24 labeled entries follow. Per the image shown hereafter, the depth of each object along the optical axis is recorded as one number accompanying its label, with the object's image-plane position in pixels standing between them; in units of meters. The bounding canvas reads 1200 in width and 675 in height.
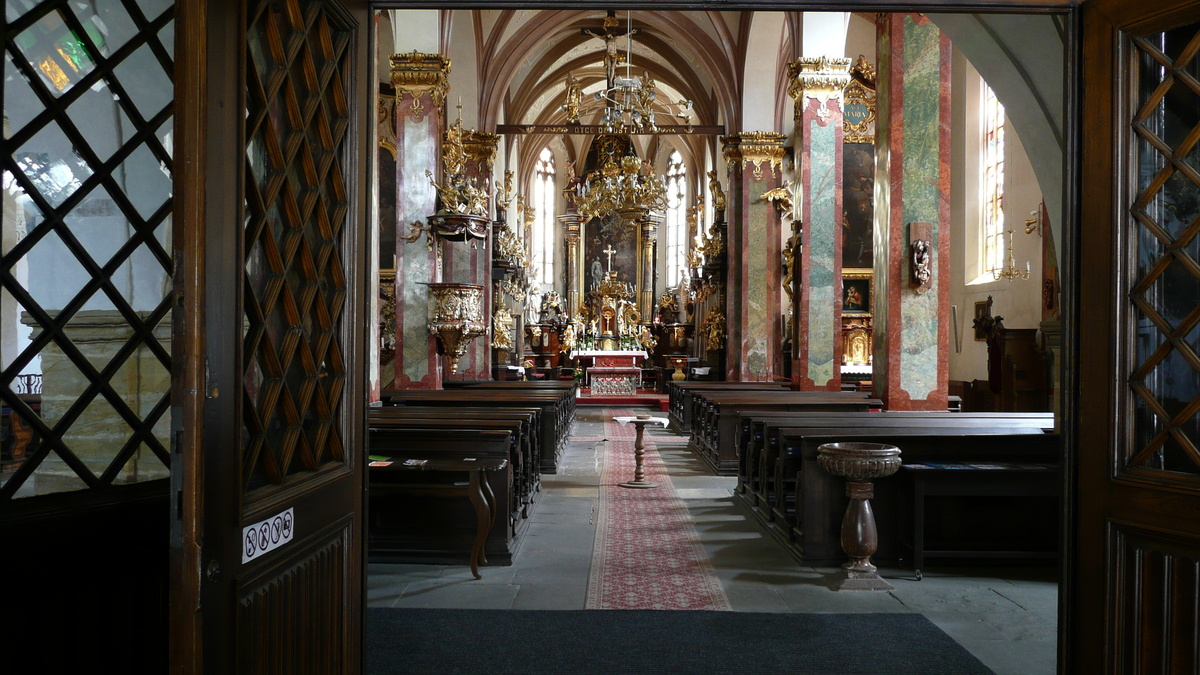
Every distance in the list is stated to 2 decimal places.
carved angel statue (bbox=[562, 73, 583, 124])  14.02
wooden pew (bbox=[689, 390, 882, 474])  9.09
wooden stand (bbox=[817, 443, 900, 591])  5.05
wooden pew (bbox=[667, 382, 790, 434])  12.85
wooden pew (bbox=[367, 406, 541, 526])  6.50
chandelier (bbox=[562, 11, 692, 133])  13.46
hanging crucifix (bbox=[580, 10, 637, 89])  14.30
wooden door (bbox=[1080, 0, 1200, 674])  2.61
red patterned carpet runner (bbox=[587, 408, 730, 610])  4.84
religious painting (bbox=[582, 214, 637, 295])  32.25
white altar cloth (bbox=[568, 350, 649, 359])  21.73
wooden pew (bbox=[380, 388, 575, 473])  9.55
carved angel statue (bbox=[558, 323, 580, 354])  27.09
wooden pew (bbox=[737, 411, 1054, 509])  6.71
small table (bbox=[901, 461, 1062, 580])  5.41
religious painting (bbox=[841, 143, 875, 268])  18.06
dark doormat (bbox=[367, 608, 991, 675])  3.75
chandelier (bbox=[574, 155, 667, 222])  16.62
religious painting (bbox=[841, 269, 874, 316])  17.73
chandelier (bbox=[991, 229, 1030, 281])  13.55
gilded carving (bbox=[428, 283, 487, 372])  11.18
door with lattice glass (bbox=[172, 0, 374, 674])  1.93
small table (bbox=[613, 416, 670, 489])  8.77
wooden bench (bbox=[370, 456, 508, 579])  5.24
